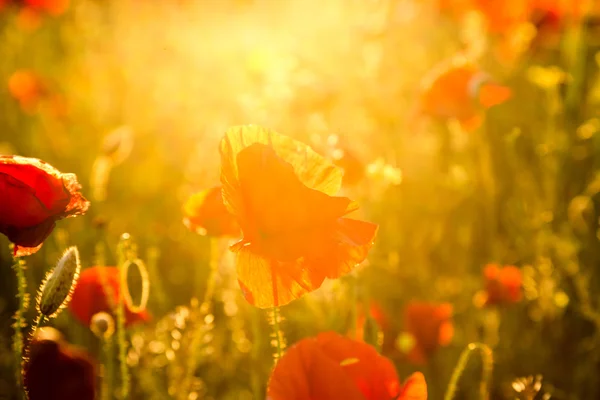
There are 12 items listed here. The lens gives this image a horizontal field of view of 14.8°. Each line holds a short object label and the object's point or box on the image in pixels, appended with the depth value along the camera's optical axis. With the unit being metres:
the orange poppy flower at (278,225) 0.90
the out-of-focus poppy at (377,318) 1.05
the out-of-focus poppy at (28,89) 1.74
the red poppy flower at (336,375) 0.89
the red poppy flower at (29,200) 0.91
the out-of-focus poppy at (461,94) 1.16
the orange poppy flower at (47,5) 2.01
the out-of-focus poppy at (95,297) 1.02
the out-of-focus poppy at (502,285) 1.11
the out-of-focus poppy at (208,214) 0.98
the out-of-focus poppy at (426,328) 1.10
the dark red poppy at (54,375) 0.97
